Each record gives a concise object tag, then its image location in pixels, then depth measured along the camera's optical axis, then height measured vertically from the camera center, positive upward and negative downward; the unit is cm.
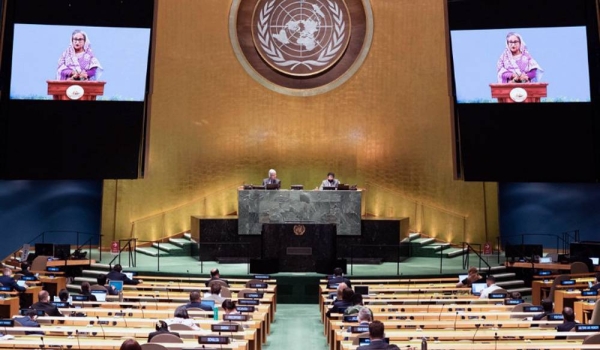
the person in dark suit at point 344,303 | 1136 -51
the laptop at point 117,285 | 1323 -31
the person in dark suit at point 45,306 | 1048 -52
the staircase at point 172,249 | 2058 +42
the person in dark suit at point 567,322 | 936 -64
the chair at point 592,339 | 821 -73
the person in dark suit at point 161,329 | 828 -66
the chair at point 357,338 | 839 -74
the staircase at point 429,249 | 2080 +44
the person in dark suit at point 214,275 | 1360 -16
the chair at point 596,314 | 1115 -65
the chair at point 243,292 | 1309 -42
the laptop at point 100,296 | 1205 -45
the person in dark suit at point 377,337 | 730 -64
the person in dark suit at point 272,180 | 1973 +207
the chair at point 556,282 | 1432 -28
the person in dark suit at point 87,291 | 1184 -37
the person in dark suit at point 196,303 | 1091 -50
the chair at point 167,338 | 815 -72
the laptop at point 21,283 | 1415 -30
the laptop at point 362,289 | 1366 -39
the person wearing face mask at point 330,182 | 1955 +200
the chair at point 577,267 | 1666 -2
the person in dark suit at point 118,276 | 1441 -18
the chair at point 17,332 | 902 -73
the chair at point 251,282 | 1412 -28
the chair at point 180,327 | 921 -69
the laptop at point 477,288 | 1338 -35
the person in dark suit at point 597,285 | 1321 -30
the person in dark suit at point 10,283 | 1393 -30
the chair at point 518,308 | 1102 -56
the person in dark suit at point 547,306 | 1107 -54
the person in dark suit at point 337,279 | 1441 -23
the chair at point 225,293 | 1251 -42
